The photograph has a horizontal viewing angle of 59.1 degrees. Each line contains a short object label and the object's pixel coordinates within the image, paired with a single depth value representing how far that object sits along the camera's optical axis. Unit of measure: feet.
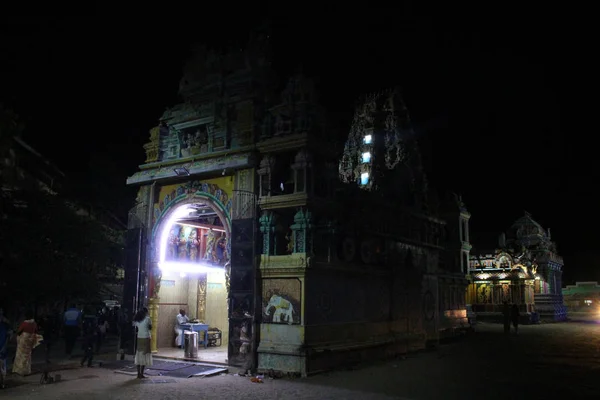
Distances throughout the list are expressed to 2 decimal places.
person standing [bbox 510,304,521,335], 94.53
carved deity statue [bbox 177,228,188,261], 60.08
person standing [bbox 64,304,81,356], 54.13
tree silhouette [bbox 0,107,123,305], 66.95
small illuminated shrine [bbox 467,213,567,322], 137.08
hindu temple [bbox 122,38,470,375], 47.06
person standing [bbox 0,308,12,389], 38.45
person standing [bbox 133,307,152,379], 43.53
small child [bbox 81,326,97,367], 49.68
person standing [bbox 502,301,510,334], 98.89
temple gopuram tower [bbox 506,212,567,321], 141.79
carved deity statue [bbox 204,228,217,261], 63.82
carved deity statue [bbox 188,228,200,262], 61.29
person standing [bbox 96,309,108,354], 60.18
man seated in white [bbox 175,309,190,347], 59.41
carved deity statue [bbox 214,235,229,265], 65.31
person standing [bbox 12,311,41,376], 42.24
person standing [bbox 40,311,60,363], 72.28
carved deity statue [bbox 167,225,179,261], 58.90
